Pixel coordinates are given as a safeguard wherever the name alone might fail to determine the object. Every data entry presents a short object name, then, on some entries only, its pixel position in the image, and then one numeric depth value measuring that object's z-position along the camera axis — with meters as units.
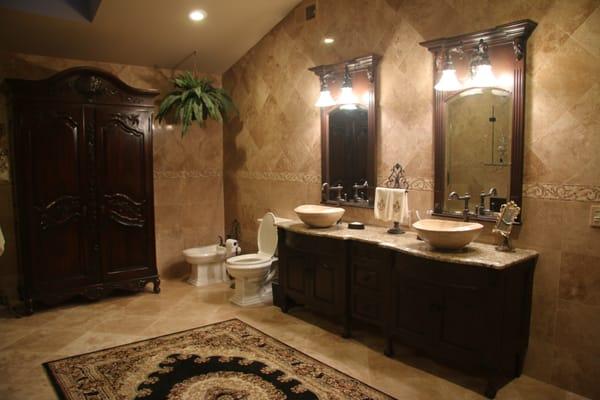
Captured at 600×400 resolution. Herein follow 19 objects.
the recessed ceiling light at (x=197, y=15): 4.36
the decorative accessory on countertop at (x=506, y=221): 2.95
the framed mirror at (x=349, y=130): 3.98
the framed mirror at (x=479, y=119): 3.01
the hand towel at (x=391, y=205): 3.61
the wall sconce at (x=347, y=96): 4.02
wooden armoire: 4.16
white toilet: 4.41
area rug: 2.83
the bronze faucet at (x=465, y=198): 3.27
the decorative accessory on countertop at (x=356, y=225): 3.87
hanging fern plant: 5.07
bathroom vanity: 2.73
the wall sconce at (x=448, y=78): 3.21
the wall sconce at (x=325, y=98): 4.17
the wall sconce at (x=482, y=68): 3.03
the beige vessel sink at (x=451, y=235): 2.90
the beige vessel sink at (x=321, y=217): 3.88
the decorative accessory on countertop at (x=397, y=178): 3.75
